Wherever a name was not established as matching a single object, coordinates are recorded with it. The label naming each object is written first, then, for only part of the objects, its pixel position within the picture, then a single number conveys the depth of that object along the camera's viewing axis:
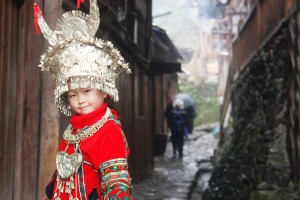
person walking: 14.30
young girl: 2.29
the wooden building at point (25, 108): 3.98
